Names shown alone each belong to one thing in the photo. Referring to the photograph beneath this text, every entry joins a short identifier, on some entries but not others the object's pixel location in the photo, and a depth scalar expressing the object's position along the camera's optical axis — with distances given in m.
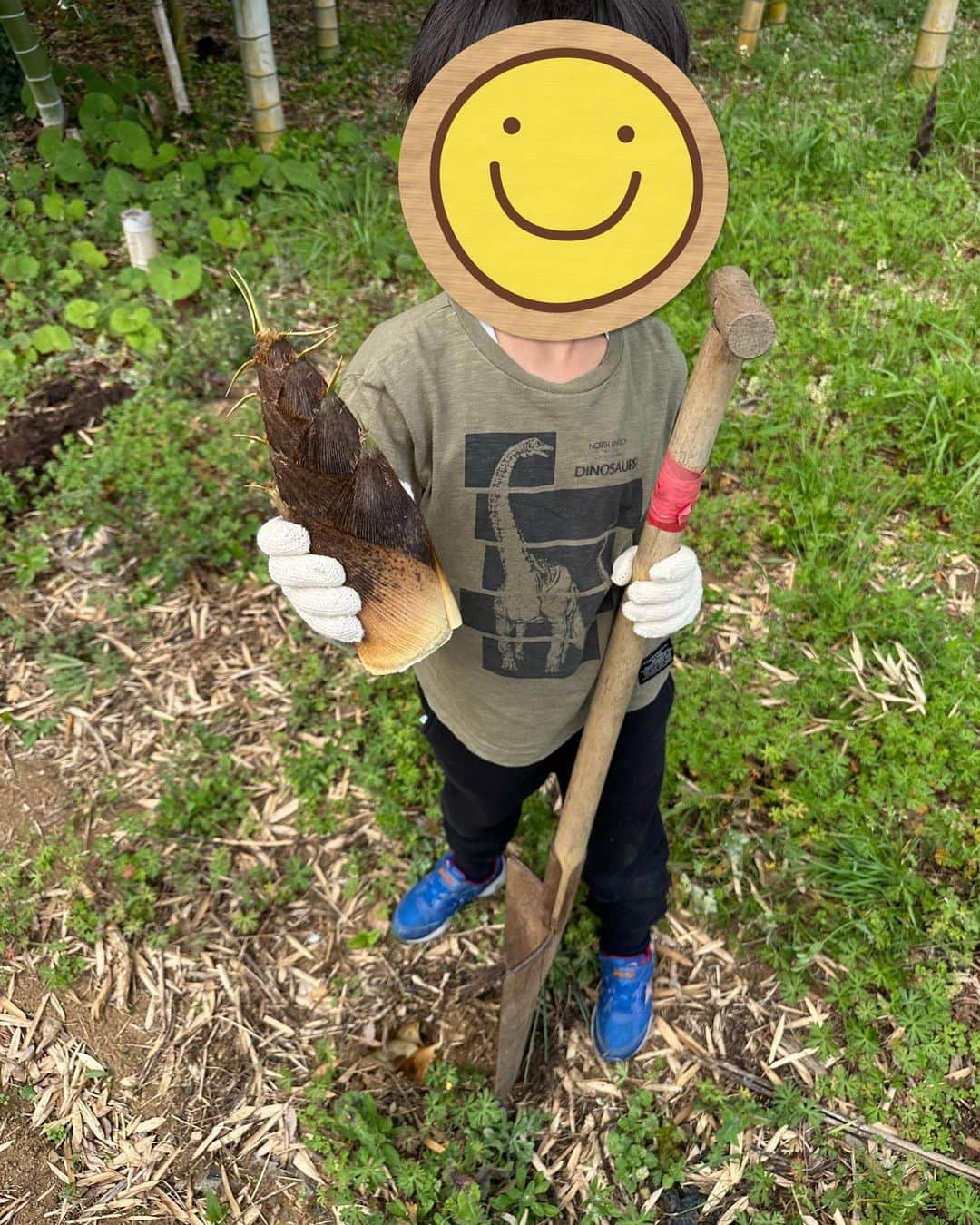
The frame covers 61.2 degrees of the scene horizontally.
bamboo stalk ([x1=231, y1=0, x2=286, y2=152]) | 4.08
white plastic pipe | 3.89
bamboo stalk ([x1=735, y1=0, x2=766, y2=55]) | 5.27
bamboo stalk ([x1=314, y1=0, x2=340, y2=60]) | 5.31
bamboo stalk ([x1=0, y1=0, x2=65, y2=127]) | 4.03
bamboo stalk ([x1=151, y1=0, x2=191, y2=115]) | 4.36
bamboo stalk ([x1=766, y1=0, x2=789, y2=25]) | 6.01
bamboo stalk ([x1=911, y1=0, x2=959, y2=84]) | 4.62
